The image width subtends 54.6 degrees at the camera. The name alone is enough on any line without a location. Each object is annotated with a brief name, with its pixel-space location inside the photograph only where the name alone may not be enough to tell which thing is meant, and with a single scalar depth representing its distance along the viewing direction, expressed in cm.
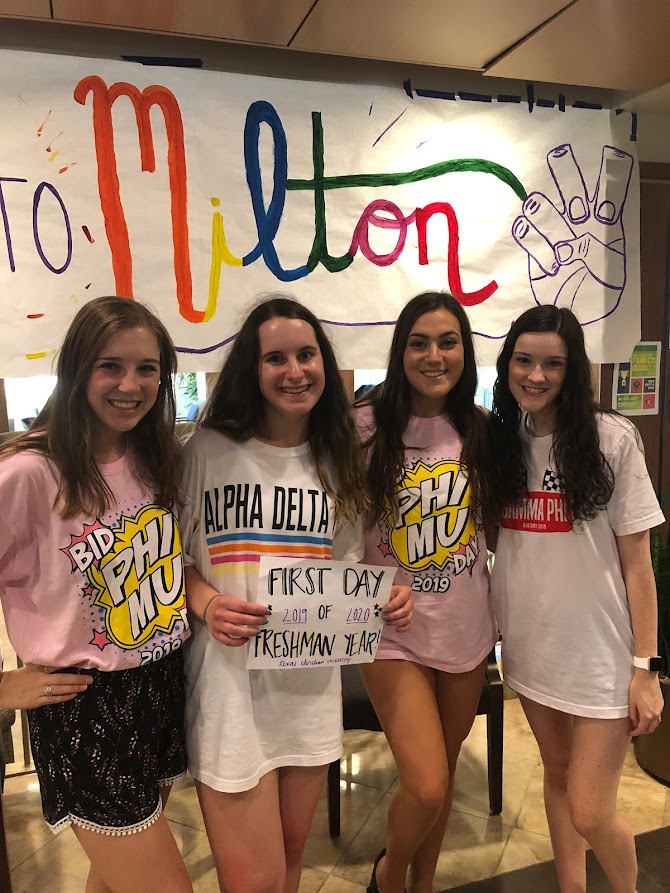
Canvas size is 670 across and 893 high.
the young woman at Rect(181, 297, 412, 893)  119
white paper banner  154
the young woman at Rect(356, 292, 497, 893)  141
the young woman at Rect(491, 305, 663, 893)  138
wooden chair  180
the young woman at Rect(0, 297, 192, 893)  108
